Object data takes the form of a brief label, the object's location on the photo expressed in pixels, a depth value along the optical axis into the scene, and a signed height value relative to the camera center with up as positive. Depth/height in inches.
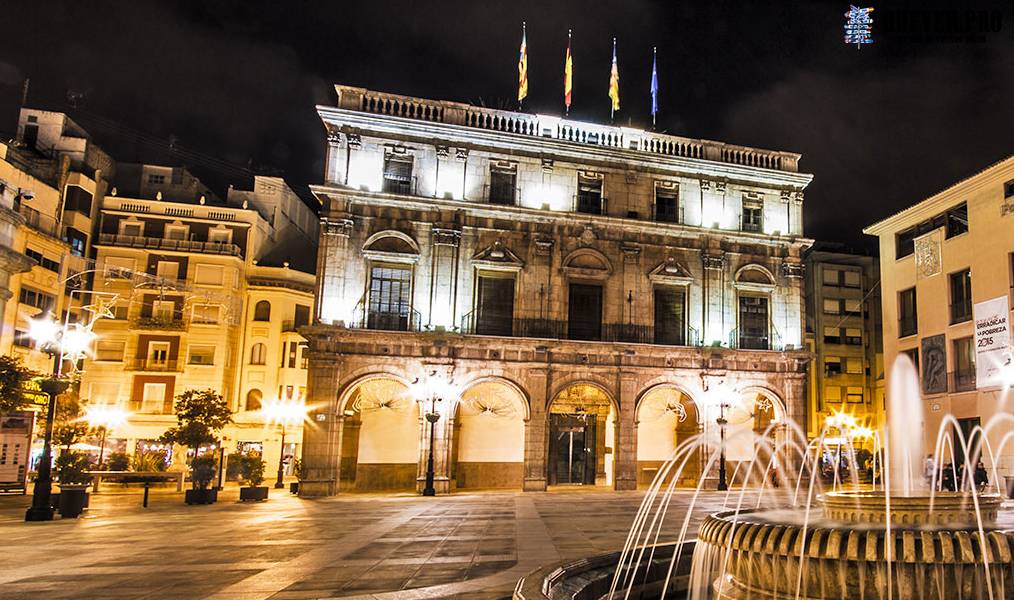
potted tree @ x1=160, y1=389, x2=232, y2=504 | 936.9 -37.3
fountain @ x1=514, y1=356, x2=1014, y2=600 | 278.2 -53.3
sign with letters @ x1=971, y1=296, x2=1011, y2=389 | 1074.1 +147.5
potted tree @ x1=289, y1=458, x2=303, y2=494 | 1092.3 -123.7
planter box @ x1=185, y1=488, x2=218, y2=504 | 926.4 -121.7
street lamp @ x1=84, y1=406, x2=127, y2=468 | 1585.9 -36.9
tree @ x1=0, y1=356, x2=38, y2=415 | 993.5 +19.6
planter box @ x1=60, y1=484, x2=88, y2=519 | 749.9 -109.6
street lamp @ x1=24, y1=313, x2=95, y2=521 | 716.0 +7.0
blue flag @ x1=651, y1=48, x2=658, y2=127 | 1411.2 +672.5
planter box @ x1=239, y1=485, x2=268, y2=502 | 976.9 -122.2
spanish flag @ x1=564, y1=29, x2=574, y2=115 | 1327.5 +653.7
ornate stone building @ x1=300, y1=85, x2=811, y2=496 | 1147.9 +209.6
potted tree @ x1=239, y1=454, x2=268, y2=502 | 978.7 -103.9
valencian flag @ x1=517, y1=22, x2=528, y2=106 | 1306.6 +643.5
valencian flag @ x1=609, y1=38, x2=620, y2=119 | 1364.4 +651.5
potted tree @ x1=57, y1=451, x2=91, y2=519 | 752.3 -98.4
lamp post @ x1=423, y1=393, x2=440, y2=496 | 1081.4 -23.9
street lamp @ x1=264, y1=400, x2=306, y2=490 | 1686.8 -13.6
